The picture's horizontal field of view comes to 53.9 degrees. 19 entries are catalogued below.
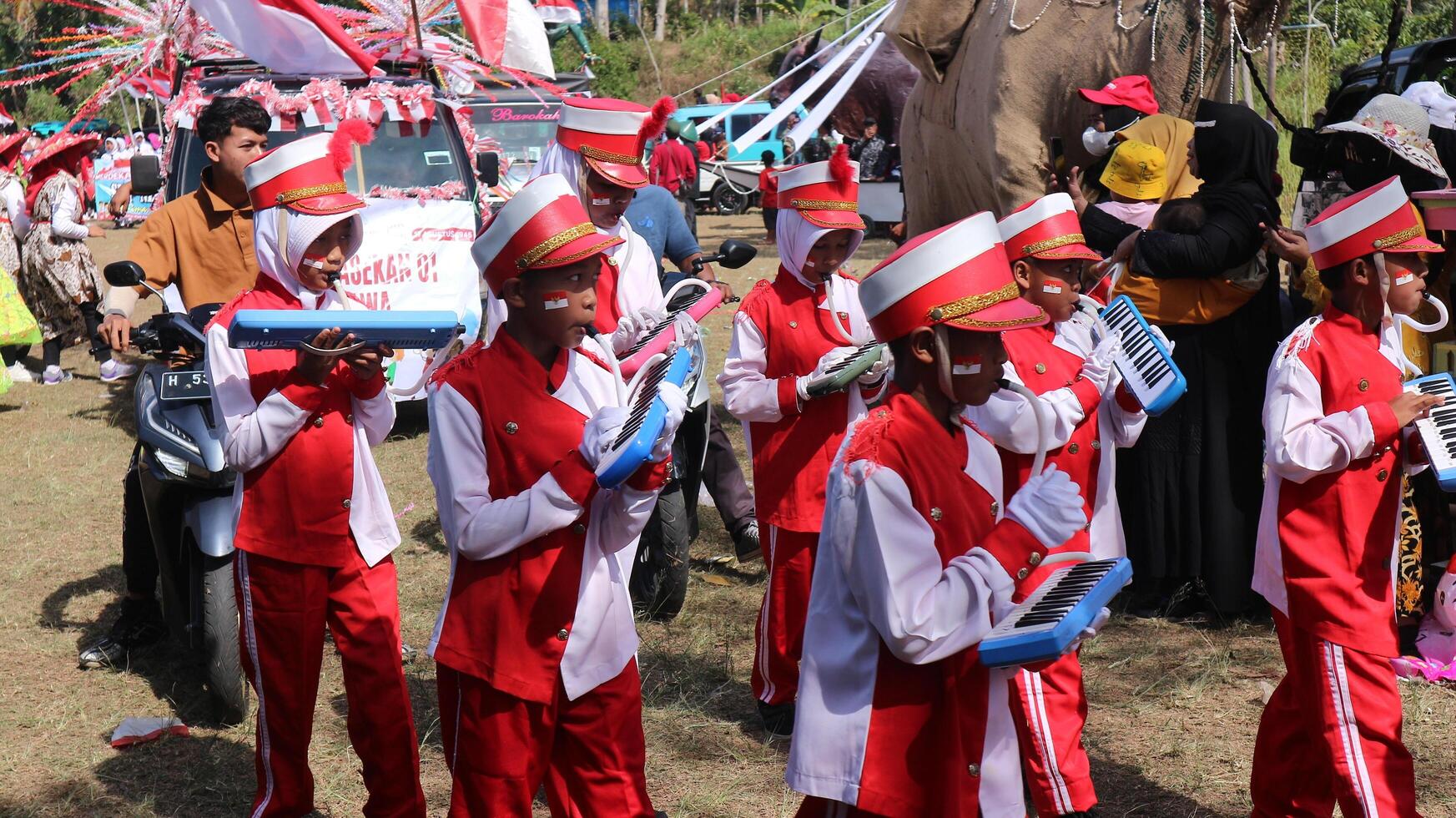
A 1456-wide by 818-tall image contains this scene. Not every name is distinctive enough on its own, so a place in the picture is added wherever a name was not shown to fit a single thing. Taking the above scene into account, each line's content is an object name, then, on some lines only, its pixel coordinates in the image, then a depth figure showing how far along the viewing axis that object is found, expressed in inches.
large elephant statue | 291.3
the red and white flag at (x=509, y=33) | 466.0
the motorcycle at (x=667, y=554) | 245.3
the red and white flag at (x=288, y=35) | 356.5
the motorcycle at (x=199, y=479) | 197.2
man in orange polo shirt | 190.7
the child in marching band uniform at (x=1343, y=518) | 141.2
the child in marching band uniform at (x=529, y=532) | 125.1
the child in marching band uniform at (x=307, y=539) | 154.5
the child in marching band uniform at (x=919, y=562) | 100.7
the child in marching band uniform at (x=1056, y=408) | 159.3
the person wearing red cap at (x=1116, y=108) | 257.3
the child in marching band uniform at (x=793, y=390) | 192.7
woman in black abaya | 233.9
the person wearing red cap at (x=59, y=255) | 509.0
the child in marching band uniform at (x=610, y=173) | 186.7
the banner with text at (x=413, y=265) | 369.7
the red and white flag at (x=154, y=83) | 444.1
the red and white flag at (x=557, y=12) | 886.4
